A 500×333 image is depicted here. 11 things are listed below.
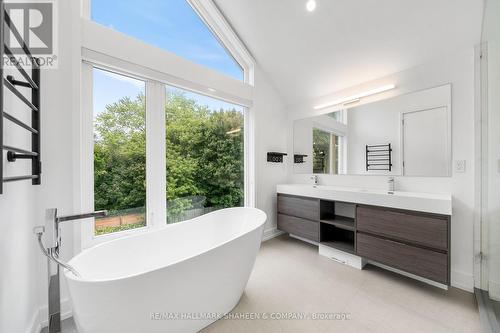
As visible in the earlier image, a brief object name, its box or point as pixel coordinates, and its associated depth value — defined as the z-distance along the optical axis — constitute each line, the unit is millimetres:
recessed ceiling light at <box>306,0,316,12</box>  2148
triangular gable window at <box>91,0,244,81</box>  1994
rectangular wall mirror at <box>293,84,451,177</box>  2113
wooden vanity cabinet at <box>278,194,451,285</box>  1766
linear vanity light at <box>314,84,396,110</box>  2453
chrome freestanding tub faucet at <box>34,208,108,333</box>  1069
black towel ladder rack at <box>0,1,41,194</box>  723
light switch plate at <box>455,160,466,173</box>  1946
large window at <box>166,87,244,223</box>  2342
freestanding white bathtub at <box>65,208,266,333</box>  1073
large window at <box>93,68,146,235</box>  1874
